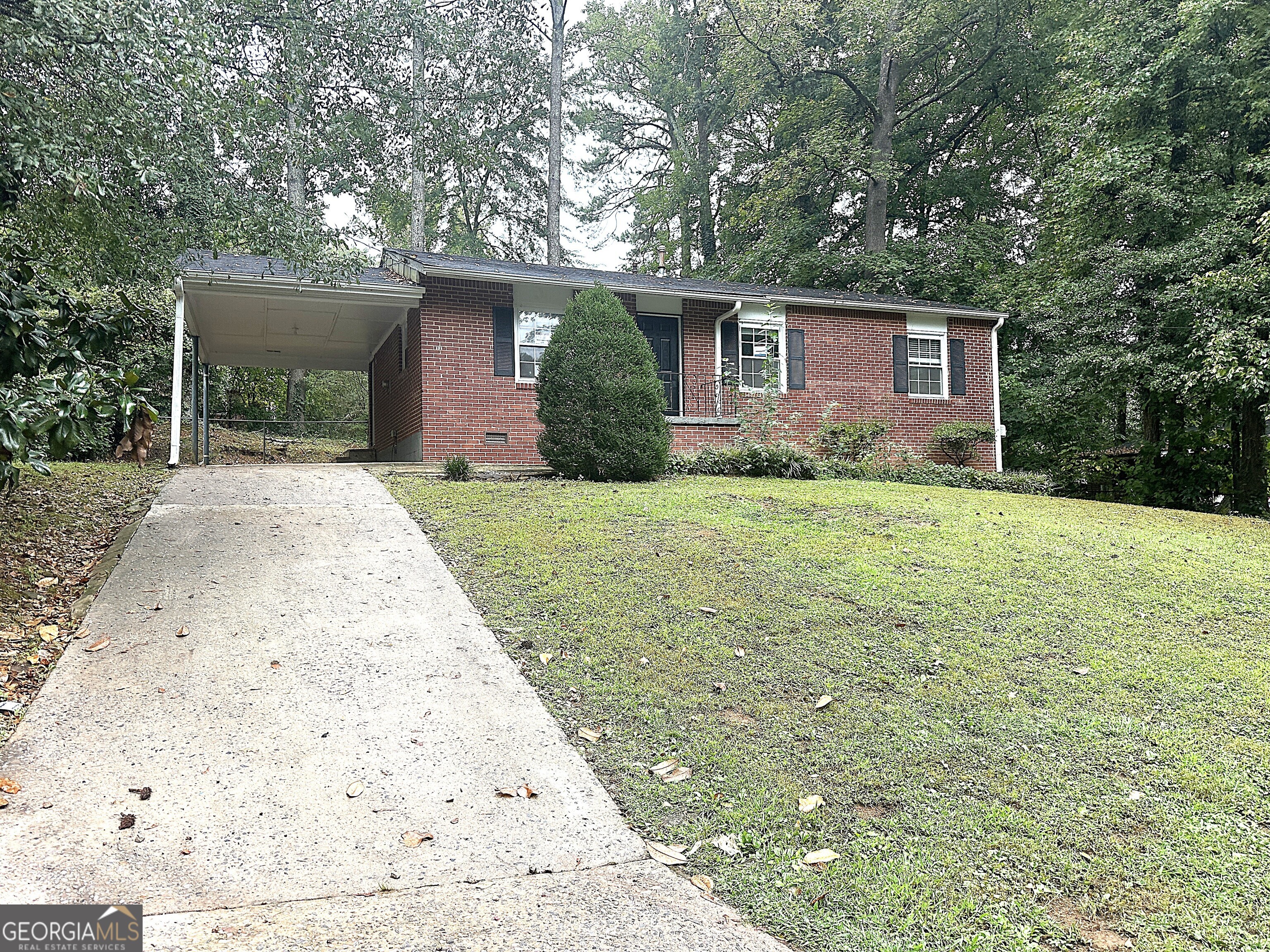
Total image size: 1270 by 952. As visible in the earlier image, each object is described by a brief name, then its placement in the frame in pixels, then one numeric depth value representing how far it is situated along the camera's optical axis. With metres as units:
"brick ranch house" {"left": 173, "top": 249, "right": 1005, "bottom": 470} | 12.47
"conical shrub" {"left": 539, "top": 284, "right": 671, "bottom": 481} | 9.47
